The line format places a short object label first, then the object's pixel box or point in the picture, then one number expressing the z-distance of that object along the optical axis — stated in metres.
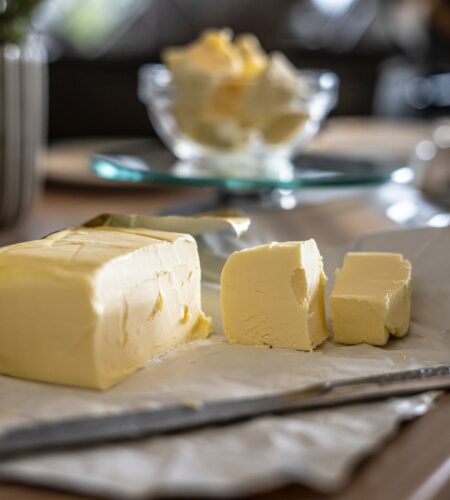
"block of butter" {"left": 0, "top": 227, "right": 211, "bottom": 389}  0.47
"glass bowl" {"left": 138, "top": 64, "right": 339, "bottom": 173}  0.78
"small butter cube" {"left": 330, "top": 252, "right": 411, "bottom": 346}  0.52
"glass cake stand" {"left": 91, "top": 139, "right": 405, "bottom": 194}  0.74
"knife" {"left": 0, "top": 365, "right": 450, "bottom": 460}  0.40
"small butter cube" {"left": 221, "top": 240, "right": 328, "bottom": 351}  0.52
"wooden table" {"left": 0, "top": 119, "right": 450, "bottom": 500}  0.39
